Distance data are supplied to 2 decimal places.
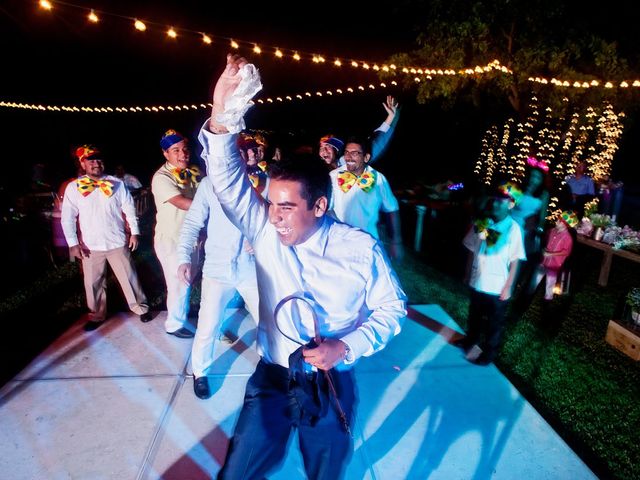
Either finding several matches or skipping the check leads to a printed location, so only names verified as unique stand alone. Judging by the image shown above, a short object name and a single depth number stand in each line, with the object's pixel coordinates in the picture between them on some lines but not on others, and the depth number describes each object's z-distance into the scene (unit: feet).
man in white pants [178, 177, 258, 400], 10.84
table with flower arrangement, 22.48
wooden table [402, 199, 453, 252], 30.37
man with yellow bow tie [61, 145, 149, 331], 14.46
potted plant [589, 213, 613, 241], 24.31
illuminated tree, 33.47
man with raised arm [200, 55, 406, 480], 6.03
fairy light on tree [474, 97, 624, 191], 47.50
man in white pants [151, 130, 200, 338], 13.73
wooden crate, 14.94
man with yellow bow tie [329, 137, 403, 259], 15.26
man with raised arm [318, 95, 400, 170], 17.98
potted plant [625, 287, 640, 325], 15.11
